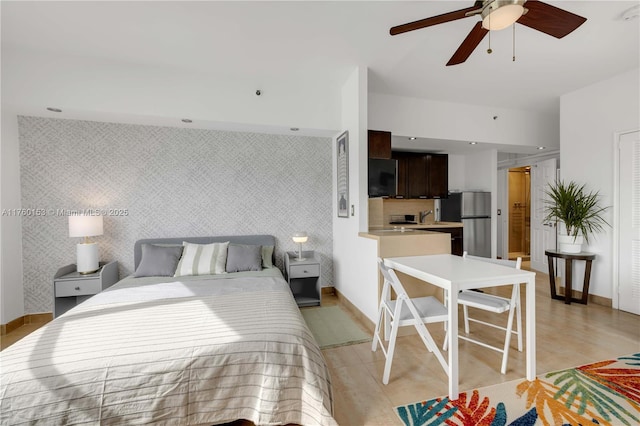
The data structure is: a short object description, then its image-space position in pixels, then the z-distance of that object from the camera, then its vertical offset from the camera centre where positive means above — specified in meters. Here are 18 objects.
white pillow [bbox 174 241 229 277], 3.00 -0.56
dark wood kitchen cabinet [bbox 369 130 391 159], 3.30 +0.80
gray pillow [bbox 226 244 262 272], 3.14 -0.57
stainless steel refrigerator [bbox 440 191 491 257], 4.96 -0.19
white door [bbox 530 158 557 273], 5.01 -0.20
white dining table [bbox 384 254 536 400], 1.73 -0.49
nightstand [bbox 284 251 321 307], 3.41 -0.85
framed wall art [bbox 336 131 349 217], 3.35 +0.46
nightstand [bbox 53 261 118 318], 2.78 -0.77
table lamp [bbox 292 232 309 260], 3.55 -0.37
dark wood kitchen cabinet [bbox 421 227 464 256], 4.54 -0.54
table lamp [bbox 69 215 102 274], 2.84 -0.24
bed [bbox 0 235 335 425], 1.27 -0.82
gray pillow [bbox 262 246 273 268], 3.41 -0.61
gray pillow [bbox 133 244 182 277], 2.97 -0.56
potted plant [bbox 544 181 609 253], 3.40 -0.11
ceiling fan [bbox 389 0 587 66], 1.54 +1.18
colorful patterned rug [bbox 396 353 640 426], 1.58 -1.24
